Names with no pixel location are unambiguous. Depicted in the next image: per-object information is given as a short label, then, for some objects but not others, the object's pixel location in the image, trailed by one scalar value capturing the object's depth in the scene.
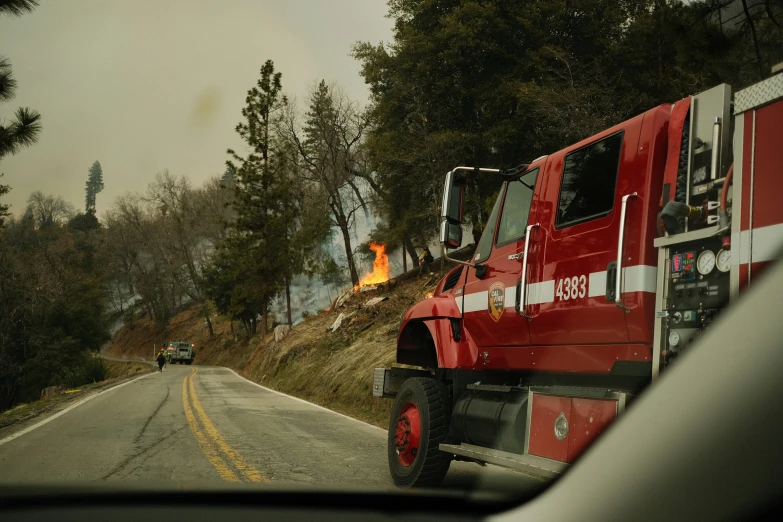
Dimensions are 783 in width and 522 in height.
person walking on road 39.94
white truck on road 57.56
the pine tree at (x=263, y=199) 45.84
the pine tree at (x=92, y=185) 140.75
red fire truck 3.84
